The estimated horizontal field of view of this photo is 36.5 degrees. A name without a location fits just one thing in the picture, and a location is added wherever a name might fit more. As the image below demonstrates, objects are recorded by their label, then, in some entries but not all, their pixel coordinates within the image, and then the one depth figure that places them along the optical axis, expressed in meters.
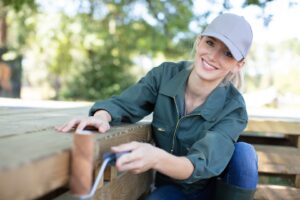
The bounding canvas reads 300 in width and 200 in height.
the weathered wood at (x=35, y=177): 0.91
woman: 2.02
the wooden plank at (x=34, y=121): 1.66
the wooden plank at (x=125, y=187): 1.86
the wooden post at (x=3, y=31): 14.54
